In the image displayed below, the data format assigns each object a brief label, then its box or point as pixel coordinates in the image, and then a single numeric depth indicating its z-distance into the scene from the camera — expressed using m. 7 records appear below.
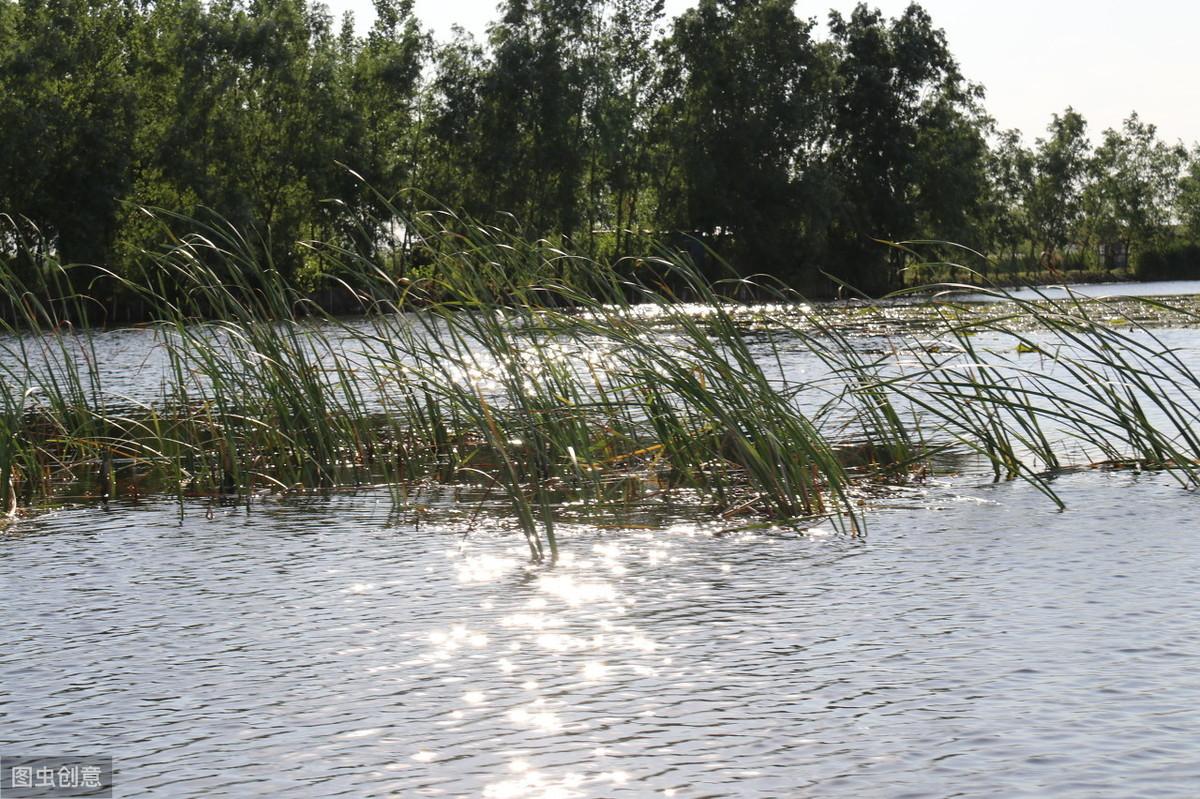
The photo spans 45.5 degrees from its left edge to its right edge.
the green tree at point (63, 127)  41.16
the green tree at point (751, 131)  58.59
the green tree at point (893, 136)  60.59
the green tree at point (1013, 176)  87.24
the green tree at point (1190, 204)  100.00
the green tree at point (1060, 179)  102.56
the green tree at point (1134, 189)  103.12
